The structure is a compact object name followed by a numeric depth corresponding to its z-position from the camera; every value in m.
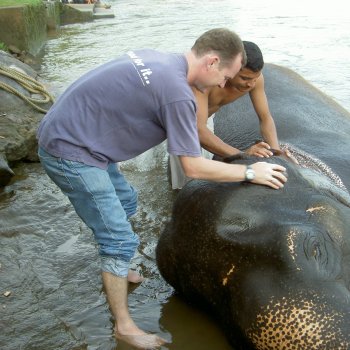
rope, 6.53
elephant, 2.46
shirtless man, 3.81
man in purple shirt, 2.96
